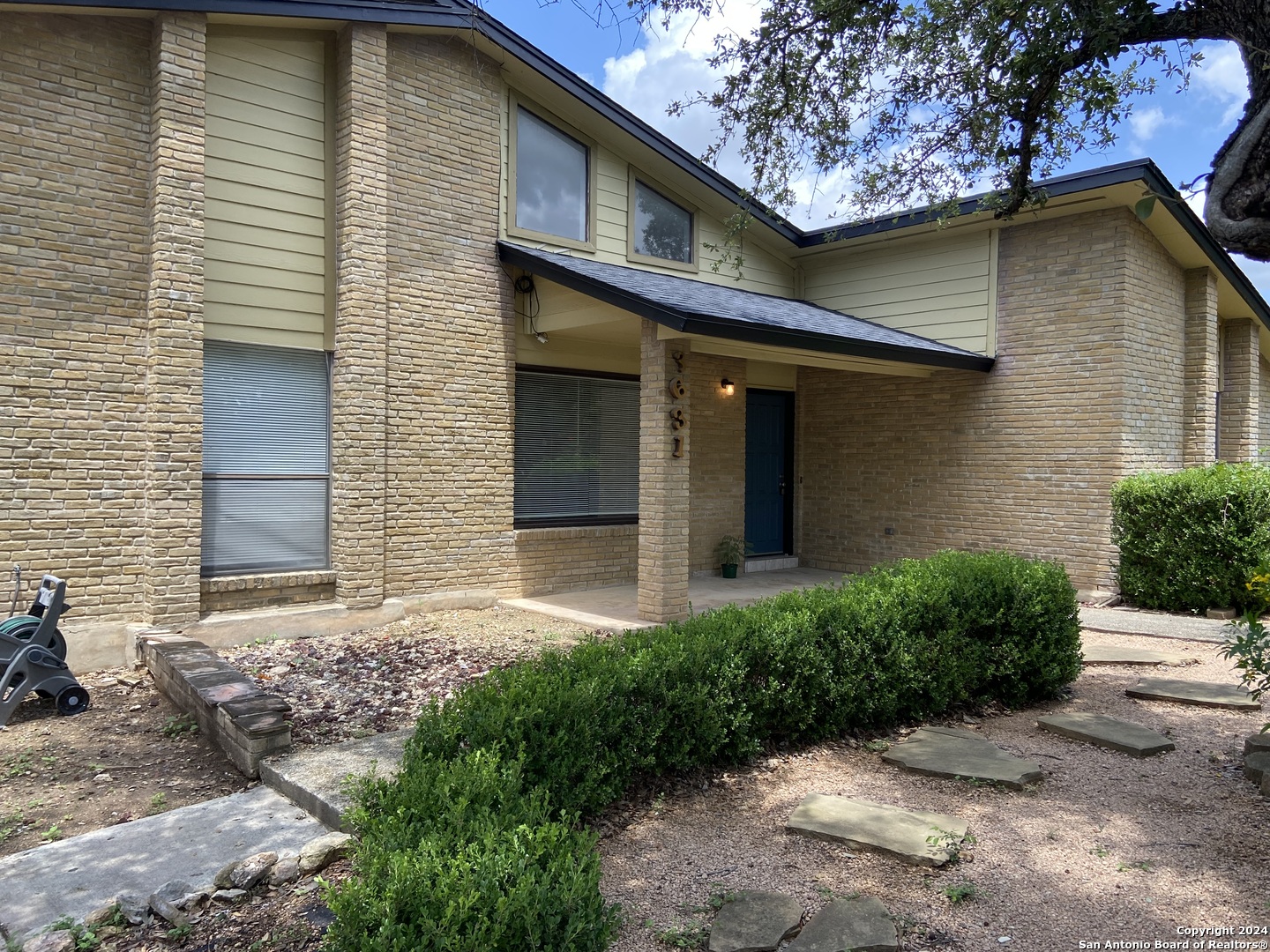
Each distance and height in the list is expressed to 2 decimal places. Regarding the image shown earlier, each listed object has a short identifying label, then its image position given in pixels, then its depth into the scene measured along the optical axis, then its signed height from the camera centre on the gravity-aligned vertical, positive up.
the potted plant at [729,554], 11.61 -1.14
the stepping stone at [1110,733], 4.97 -1.55
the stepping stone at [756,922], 2.89 -1.60
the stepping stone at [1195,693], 5.87 -1.53
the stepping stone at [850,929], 2.86 -1.58
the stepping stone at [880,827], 3.58 -1.58
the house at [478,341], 6.85 +1.35
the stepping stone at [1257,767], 4.38 -1.49
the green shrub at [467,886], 2.20 -1.15
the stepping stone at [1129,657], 7.16 -1.52
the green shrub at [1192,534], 8.88 -0.59
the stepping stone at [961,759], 4.46 -1.57
